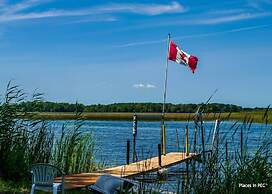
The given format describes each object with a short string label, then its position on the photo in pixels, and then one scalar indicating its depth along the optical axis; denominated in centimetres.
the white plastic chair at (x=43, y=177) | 827
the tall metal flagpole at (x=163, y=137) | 1627
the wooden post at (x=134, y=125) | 1521
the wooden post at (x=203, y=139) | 761
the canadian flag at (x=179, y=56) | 1797
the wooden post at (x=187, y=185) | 743
